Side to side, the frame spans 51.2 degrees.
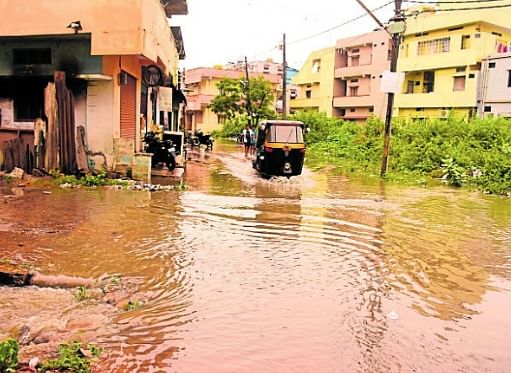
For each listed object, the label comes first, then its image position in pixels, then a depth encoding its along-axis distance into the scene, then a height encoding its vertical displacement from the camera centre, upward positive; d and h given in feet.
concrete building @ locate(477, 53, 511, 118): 115.07 +9.67
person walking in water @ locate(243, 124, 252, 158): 108.47 -3.80
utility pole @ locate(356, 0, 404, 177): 61.71 +8.51
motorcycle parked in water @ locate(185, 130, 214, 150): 124.36 -4.82
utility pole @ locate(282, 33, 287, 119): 127.28 +15.64
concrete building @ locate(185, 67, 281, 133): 212.23 +11.47
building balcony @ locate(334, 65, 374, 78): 162.71 +17.10
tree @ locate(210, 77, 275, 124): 177.47 +7.72
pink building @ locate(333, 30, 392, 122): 158.40 +15.80
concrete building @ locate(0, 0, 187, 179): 47.14 +5.52
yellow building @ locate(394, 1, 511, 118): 123.36 +17.78
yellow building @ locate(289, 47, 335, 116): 181.47 +14.59
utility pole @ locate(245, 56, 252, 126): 168.55 +6.93
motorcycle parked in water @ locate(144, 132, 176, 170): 63.98 -3.99
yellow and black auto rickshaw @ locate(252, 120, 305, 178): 62.49 -3.00
